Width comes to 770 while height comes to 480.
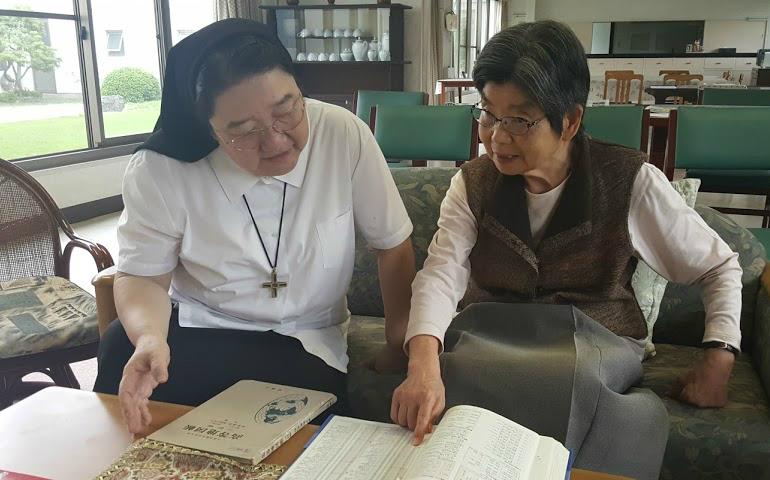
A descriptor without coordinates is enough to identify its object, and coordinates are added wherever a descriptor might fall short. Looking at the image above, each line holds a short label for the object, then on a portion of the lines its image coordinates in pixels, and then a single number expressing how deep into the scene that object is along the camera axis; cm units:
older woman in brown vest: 102
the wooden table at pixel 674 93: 543
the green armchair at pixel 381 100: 360
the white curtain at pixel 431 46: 615
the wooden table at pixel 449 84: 568
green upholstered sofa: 122
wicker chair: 163
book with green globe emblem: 93
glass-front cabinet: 611
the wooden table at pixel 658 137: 356
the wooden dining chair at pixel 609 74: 639
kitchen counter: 1126
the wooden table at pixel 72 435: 92
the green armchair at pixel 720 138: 236
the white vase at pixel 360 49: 612
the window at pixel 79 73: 443
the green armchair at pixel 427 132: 281
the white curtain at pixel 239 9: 582
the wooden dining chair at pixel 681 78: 711
